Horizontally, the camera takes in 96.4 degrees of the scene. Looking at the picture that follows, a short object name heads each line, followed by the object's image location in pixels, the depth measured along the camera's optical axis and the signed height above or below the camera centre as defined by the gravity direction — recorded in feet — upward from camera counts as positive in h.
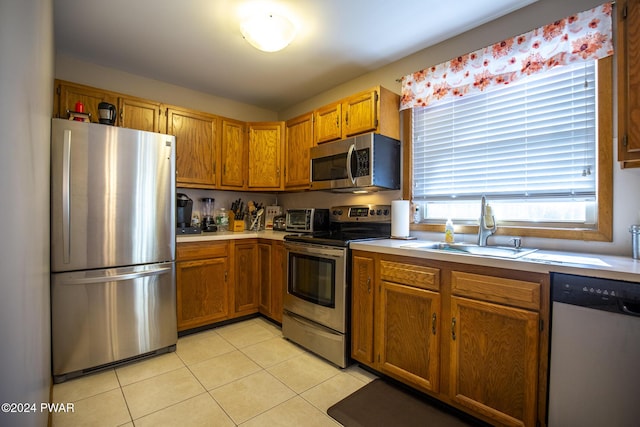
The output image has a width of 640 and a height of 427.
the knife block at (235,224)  10.75 -0.42
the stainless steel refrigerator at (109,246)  6.15 -0.79
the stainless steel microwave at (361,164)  7.57 +1.41
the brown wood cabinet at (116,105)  7.65 +3.11
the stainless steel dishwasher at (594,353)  3.62 -1.84
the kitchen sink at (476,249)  5.28 -0.72
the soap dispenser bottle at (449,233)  6.82 -0.45
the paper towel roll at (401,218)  7.67 -0.11
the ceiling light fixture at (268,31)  6.15 +4.02
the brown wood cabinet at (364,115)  7.73 +2.84
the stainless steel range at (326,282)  6.93 -1.80
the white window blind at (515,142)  5.56 +1.66
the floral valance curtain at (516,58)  5.23 +3.37
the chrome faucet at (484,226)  6.20 -0.25
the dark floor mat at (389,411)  5.11 -3.73
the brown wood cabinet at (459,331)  4.36 -2.14
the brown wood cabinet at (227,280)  8.48 -2.15
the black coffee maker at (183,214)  9.15 -0.05
